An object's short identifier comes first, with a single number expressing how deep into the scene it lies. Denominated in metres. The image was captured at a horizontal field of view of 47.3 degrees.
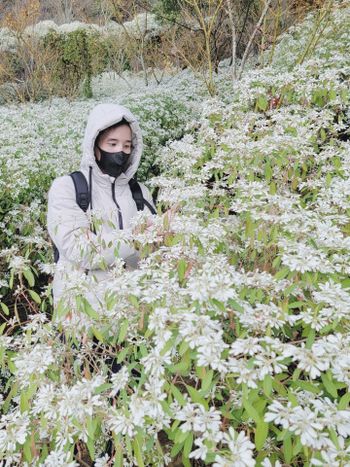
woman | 1.89
